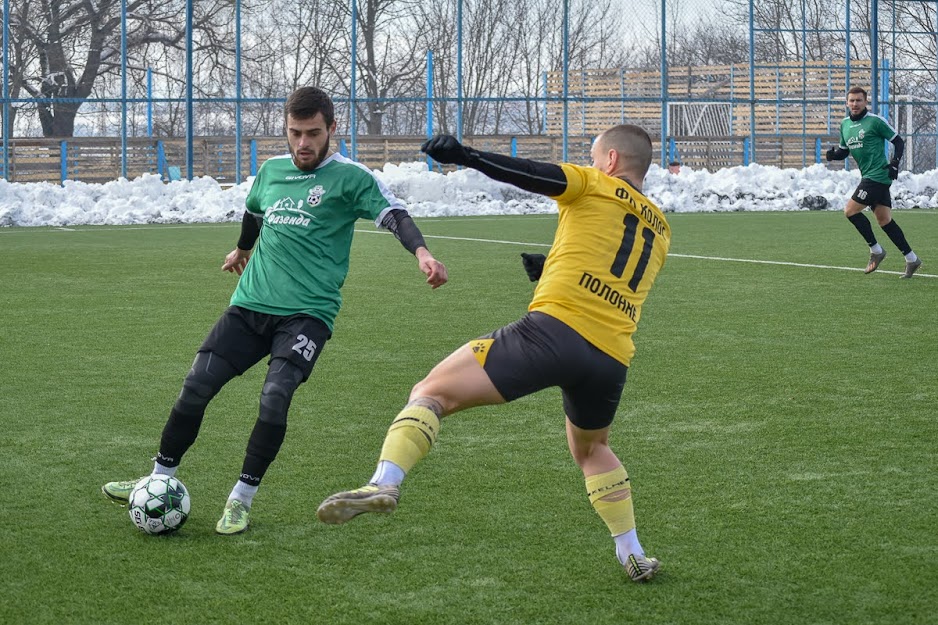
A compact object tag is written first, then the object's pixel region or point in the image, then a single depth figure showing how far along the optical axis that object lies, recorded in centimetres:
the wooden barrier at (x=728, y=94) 3172
